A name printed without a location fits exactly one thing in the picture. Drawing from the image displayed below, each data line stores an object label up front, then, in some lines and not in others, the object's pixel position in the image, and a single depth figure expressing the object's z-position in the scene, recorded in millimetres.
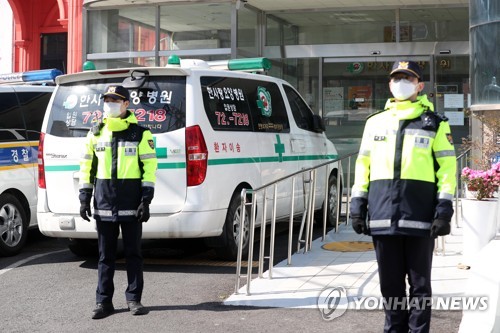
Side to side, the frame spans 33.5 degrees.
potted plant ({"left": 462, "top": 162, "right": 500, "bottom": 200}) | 8289
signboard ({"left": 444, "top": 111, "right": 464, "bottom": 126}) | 15609
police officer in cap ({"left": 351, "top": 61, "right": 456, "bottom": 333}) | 5086
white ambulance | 8328
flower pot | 8133
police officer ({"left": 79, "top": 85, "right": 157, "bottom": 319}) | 6855
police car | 9875
